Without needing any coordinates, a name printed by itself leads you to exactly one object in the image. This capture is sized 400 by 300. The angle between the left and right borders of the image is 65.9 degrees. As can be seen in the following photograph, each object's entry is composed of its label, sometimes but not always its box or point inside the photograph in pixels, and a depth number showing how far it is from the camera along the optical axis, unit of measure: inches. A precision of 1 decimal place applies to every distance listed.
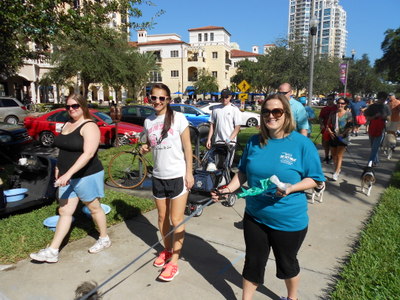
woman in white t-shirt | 117.3
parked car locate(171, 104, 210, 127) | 636.7
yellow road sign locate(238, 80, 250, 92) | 692.4
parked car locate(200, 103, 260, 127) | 768.9
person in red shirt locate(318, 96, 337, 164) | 286.5
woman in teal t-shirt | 84.6
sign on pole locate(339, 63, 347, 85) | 972.6
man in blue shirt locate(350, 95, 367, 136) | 477.0
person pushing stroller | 218.1
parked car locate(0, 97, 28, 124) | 740.0
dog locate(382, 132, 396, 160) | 349.4
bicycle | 246.8
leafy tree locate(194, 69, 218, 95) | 2252.7
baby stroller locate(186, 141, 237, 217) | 188.4
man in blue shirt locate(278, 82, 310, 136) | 192.8
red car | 422.3
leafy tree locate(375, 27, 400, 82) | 1744.6
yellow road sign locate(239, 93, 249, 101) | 699.0
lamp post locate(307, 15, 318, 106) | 497.7
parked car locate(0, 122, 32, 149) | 331.0
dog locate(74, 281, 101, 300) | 107.2
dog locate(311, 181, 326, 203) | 207.7
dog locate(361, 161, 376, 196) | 217.3
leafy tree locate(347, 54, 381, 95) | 2659.9
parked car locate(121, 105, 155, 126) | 497.4
